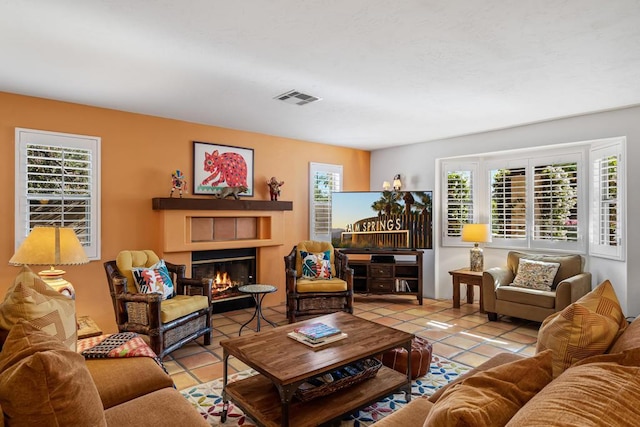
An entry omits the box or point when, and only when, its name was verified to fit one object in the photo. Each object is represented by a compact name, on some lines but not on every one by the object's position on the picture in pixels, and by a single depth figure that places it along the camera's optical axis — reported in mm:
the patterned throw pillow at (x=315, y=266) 4840
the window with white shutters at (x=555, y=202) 4844
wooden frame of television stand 5625
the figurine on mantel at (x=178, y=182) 4460
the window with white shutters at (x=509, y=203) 5320
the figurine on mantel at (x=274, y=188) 5336
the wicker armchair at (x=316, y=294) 4512
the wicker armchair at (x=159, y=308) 3271
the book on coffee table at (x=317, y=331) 2633
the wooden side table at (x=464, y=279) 4992
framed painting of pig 4773
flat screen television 5625
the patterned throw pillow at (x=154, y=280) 3569
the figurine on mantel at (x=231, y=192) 4793
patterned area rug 2455
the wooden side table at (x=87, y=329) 2815
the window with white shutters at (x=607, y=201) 4162
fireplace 4871
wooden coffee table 2123
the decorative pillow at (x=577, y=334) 1463
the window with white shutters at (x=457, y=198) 5754
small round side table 4016
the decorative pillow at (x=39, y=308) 1648
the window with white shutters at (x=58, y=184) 3625
